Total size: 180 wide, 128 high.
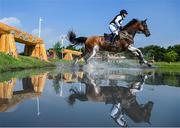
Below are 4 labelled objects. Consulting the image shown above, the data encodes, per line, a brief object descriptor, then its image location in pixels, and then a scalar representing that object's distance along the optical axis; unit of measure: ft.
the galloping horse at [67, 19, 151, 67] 24.80
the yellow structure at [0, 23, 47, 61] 43.36
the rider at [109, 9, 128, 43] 24.86
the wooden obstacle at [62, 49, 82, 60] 113.18
